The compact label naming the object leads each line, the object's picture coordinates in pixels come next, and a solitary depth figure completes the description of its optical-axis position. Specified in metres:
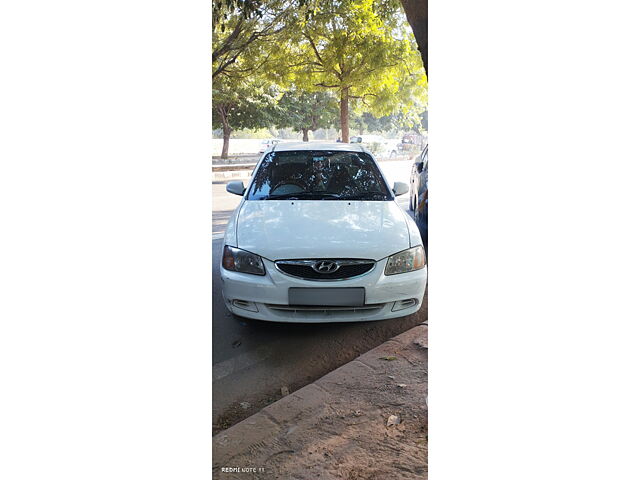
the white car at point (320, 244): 3.07
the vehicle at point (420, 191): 3.13
